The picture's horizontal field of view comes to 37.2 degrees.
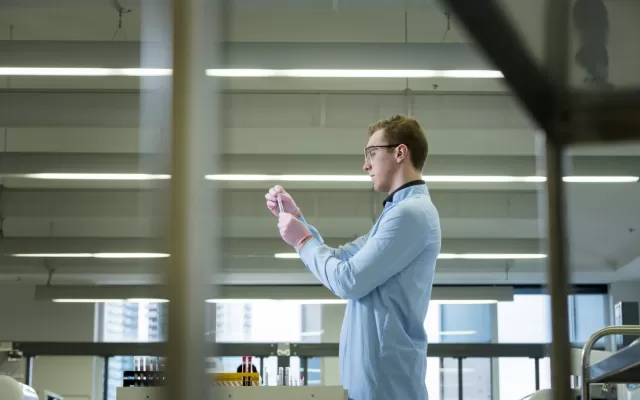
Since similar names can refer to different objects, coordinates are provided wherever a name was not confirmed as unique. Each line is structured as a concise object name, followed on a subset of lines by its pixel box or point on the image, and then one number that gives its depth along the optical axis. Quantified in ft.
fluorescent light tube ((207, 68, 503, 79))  16.11
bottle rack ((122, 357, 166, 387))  8.86
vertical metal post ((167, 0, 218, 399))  1.89
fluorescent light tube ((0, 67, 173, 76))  16.40
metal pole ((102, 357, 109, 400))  49.19
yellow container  9.00
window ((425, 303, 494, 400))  50.08
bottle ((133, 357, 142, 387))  9.26
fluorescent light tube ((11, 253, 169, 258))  36.37
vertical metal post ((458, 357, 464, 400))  49.90
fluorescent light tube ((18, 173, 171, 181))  26.04
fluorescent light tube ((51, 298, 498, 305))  41.06
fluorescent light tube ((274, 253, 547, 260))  37.06
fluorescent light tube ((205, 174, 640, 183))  25.18
